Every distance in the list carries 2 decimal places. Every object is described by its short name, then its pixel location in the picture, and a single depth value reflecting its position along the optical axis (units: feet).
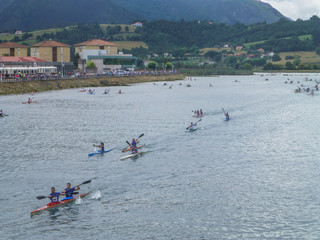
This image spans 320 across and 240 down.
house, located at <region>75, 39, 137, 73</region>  628.69
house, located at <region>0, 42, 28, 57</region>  584.40
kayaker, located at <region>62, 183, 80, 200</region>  108.17
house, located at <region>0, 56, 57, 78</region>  399.85
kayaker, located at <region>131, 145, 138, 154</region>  153.99
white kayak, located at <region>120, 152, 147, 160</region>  149.01
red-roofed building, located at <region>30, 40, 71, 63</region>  589.73
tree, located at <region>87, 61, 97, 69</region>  600.56
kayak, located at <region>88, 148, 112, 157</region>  151.74
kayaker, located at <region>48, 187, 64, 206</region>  104.68
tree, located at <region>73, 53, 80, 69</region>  633.86
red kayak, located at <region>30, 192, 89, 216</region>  101.30
